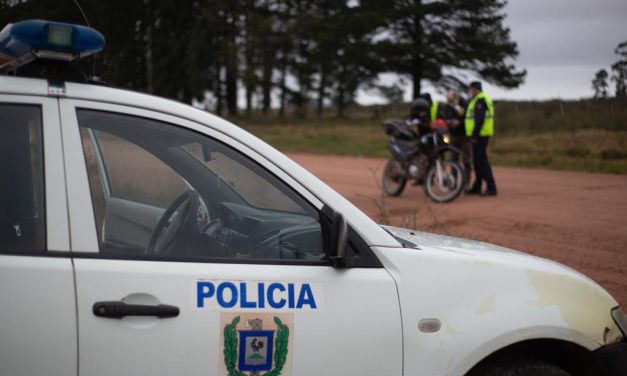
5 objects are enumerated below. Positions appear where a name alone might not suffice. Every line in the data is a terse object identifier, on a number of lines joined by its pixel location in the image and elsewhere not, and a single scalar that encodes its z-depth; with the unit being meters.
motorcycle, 11.60
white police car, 2.37
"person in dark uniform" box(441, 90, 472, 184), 12.93
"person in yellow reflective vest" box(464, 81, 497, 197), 12.32
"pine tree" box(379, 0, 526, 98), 41.69
